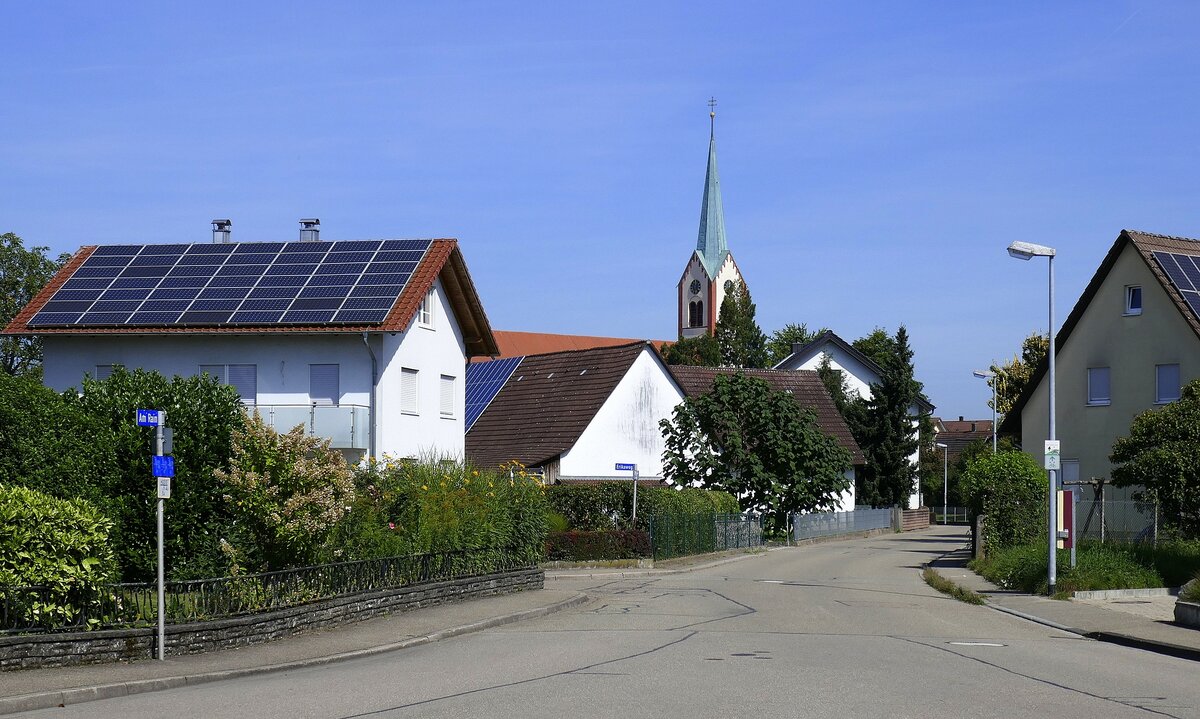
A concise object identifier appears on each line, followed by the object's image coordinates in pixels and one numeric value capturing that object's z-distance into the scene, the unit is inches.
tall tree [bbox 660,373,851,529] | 1819.6
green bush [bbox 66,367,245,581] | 720.3
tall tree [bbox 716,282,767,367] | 4633.4
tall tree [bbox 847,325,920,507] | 2797.7
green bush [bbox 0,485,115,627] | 542.6
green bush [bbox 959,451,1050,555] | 1283.2
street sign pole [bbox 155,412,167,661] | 574.2
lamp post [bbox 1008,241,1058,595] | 963.3
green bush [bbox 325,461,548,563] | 830.5
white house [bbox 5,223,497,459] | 1368.1
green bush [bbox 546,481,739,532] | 1440.7
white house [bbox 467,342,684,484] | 1867.6
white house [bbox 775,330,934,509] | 3355.3
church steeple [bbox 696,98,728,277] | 5689.0
